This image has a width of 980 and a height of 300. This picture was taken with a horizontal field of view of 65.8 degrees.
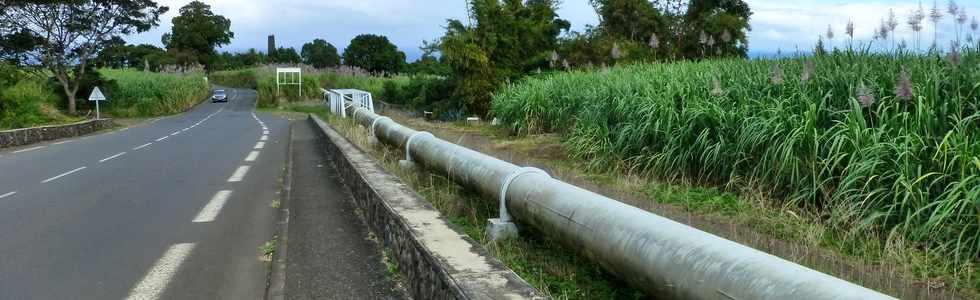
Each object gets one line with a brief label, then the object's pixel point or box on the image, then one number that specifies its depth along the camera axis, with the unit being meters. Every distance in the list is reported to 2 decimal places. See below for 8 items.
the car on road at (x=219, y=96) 62.12
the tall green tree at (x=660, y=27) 26.64
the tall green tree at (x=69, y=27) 40.62
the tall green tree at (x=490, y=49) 28.23
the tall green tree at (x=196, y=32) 116.25
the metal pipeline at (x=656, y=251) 2.26
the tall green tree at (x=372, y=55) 110.94
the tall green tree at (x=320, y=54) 124.81
